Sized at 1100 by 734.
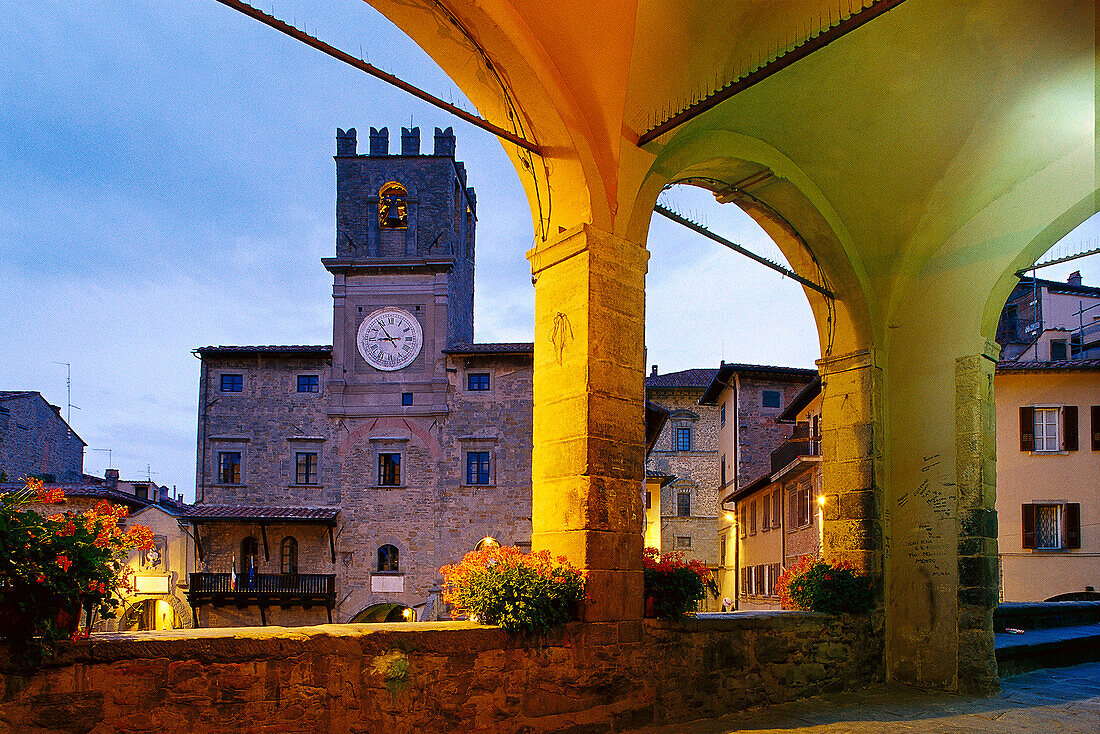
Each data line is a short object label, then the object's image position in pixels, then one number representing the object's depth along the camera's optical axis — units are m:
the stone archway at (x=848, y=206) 5.57
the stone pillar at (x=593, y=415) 5.37
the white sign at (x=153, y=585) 23.77
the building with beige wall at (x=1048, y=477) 20.06
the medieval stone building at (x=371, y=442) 25.06
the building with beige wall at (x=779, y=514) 19.78
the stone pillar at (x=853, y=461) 7.89
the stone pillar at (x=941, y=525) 7.46
